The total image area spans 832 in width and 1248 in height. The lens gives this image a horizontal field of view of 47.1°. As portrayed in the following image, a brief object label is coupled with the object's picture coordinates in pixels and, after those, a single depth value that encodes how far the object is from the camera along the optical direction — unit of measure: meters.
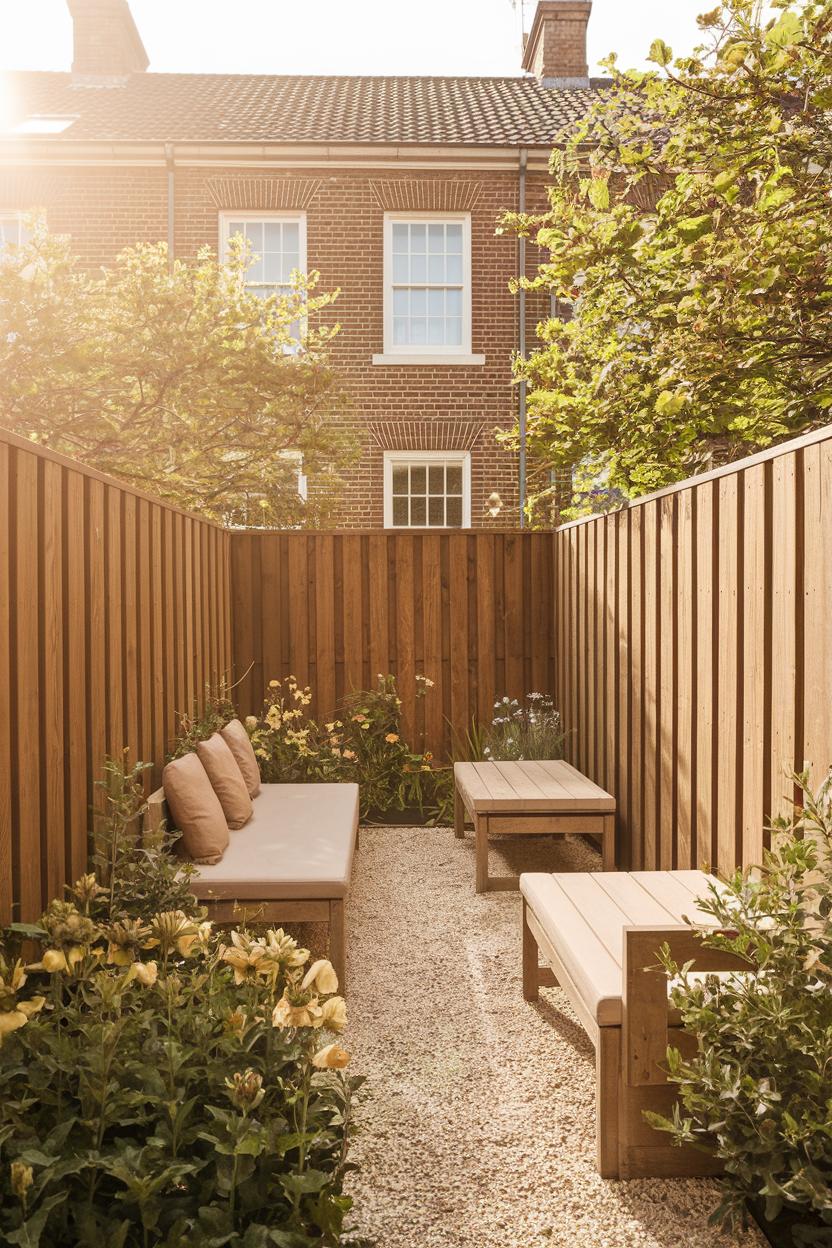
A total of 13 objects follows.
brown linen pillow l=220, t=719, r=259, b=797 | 5.14
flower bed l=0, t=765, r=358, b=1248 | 1.66
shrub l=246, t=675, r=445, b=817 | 6.91
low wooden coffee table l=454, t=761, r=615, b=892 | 4.86
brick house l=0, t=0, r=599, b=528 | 11.89
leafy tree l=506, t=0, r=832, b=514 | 3.79
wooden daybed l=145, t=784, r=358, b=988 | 3.63
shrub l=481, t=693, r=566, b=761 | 6.54
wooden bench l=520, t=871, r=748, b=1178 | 2.36
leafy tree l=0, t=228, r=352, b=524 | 6.39
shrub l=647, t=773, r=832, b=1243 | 1.94
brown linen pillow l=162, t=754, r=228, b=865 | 3.84
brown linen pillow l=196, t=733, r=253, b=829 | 4.43
